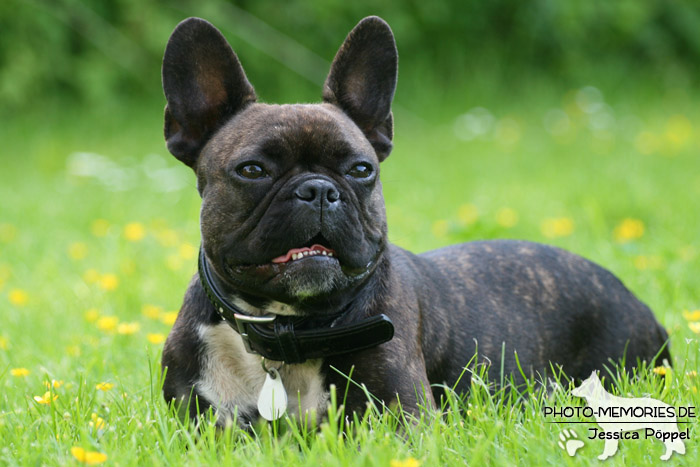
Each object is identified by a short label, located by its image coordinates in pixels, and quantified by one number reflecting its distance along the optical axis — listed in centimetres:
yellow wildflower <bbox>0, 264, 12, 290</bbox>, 1150
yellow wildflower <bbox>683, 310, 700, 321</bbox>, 819
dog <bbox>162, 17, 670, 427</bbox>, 602
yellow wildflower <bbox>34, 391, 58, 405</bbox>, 632
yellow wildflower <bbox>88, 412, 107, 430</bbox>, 607
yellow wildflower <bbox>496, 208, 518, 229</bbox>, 1298
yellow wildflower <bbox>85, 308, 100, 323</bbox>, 912
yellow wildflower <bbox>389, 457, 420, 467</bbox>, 479
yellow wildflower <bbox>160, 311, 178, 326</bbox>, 895
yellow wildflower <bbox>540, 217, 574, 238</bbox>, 1253
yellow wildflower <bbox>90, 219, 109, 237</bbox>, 1386
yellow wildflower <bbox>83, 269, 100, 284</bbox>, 1096
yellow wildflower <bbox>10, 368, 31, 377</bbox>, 732
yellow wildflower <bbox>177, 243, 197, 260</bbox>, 1213
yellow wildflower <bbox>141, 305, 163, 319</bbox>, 941
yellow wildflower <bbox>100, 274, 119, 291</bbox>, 1026
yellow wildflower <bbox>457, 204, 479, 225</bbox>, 1282
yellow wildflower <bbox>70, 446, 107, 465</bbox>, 506
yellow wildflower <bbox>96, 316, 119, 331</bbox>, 846
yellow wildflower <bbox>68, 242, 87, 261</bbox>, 1249
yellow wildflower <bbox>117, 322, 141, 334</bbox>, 833
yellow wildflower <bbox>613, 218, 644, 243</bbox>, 1239
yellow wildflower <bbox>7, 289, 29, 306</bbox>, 1009
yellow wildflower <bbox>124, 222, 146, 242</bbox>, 1293
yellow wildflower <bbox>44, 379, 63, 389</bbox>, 671
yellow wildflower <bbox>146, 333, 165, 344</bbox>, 812
